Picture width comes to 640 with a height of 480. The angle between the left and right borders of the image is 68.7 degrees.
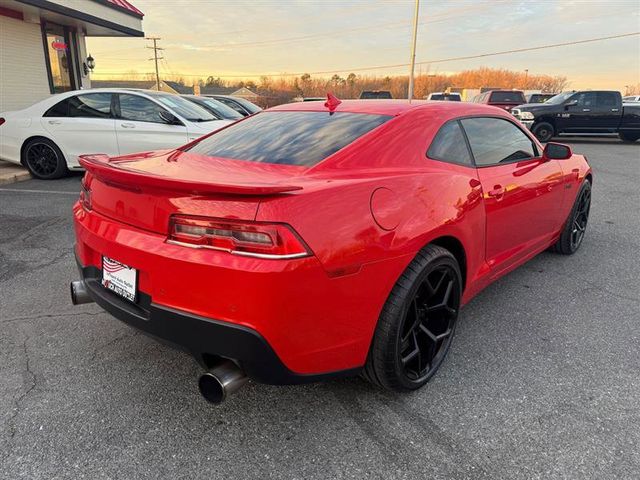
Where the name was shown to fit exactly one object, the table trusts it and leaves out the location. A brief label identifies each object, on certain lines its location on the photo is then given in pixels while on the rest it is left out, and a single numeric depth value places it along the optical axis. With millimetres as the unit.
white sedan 7344
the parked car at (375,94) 21830
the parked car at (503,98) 20953
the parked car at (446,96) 24217
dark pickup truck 15672
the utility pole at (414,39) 30516
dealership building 10320
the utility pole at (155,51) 74312
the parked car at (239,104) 12710
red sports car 1790
